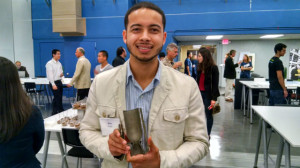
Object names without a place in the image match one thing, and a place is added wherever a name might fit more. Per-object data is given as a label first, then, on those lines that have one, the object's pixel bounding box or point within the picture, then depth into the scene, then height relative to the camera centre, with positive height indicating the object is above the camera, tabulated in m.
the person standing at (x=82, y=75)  4.66 -0.17
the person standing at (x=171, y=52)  3.41 +0.25
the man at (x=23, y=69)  6.08 -0.02
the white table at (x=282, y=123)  1.75 -0.55
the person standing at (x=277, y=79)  3.75 -0.22
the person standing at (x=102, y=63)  4.41 +0.11
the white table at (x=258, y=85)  4.75 -0.43
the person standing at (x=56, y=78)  4.82 -0.23
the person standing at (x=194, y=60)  8.43 +0.30
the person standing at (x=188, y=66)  7.32 +0.05
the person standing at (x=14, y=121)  1.35 -0.35
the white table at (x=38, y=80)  6.05 -0.36
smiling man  0.86 -0.15
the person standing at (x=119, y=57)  4.32 +0.23
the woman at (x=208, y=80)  3.05 -0.19
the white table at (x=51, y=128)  2.25 -0.65
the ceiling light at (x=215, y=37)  7.79 +1.18
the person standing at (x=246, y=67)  6.97 +0.00
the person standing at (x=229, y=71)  6.74 -0.12
